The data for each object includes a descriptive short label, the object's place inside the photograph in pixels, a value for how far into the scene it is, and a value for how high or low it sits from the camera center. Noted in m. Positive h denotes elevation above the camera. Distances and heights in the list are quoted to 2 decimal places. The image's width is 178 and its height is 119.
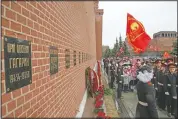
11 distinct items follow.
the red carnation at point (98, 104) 4.35 -1.67
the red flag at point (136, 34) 4.98 +0.85
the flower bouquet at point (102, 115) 3.44 -1.63
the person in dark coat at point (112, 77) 8.48 -1.42
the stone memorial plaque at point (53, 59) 1.77 -0.06
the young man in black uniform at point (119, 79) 6.47 -1.31
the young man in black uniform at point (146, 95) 2.50 -0.79
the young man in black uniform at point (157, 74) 5.12 -0.79
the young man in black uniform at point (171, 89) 4.25 -1.17
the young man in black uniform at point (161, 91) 4.78 -1.40
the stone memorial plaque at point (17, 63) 0.97 -0.06
